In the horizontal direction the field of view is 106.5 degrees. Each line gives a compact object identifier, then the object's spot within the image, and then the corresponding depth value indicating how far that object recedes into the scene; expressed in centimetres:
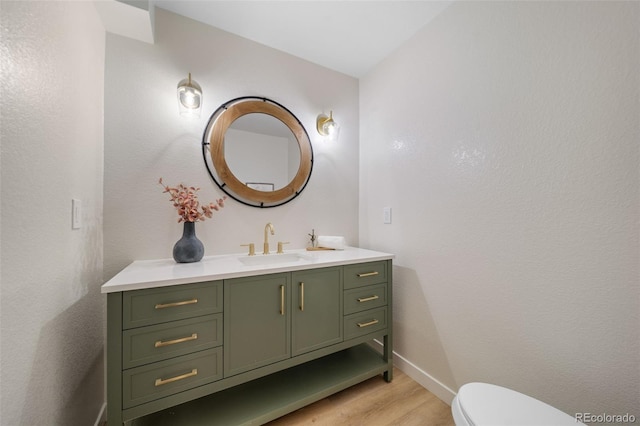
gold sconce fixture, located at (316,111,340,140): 206
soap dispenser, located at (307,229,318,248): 201
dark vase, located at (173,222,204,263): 137
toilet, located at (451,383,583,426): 80
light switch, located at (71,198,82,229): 107
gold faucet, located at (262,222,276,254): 173
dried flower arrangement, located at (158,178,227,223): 139
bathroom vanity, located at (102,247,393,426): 100
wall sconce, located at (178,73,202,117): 153
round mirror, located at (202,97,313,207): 167
